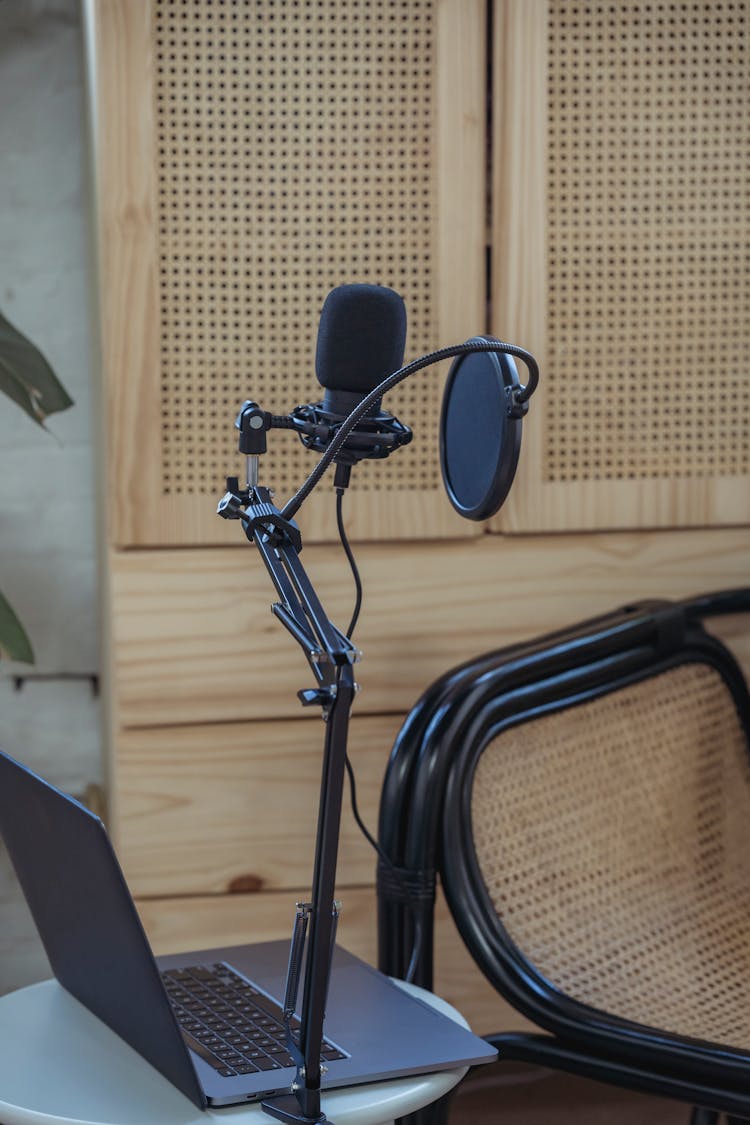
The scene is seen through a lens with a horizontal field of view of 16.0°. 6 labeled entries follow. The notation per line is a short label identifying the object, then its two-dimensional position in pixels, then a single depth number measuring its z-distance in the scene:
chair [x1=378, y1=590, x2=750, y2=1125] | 2.49
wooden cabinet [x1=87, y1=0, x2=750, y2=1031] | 2.80
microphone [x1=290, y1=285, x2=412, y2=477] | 2.15
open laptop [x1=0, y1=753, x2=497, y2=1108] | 2.10
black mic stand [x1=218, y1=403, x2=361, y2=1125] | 2.02
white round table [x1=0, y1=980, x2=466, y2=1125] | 2.09
